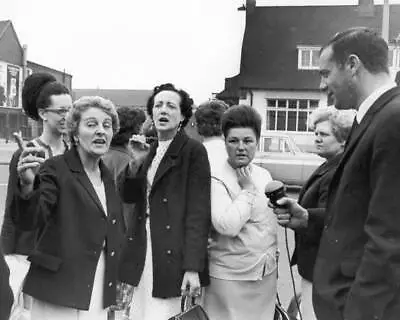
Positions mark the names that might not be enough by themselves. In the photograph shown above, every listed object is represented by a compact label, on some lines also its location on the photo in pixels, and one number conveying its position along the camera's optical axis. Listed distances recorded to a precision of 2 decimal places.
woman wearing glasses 3.10
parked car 15.16
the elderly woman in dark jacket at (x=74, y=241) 2.76
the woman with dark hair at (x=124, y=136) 4.22
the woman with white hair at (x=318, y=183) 3.21
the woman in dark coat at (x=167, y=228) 3.29
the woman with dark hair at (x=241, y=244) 3.41
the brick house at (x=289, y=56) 29.19
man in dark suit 1.84
